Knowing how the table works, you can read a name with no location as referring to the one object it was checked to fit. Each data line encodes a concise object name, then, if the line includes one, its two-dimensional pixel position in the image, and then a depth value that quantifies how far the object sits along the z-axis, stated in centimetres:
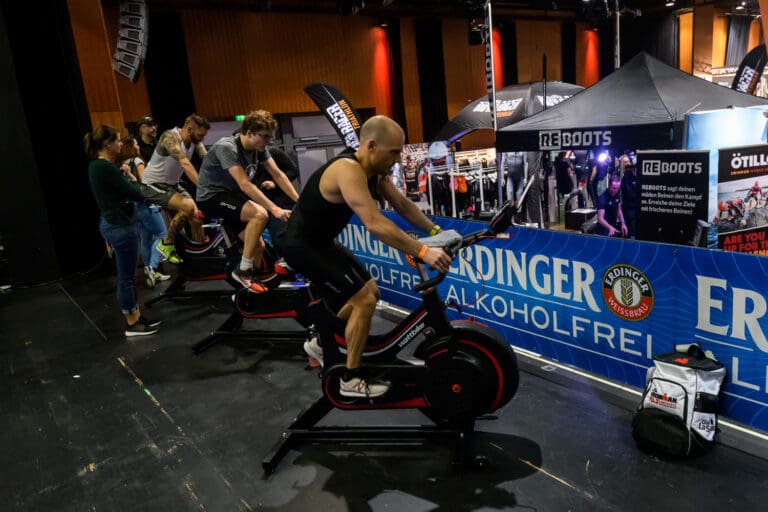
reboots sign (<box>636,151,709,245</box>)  374
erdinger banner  252
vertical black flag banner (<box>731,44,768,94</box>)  871
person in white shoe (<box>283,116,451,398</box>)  234
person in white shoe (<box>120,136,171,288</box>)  597
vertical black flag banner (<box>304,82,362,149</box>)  788
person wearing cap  620
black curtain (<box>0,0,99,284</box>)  654
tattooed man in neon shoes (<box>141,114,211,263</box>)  489
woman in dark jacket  418
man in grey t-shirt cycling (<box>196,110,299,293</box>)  395
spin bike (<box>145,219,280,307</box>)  559
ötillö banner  367
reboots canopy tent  527
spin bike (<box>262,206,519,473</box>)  255
